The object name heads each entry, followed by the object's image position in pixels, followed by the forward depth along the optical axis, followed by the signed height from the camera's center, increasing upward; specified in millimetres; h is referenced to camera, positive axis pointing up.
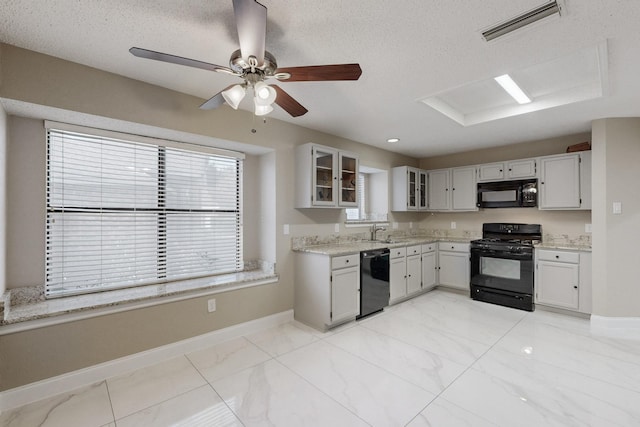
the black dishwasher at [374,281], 3520 -843
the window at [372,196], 4852 +326
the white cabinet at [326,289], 3191 -863
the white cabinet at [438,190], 5049 +440
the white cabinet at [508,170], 4129 +662
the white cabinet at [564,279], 3504 -832
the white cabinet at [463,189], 4715 +430
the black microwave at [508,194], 4090 +303
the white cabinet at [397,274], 3965 -846
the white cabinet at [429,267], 4577 -862
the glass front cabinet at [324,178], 3436 +466
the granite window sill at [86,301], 2019 -693
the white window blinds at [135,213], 2436 +27
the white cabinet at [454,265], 4535 -819
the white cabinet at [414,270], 4270 -845
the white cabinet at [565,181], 3699 +433
